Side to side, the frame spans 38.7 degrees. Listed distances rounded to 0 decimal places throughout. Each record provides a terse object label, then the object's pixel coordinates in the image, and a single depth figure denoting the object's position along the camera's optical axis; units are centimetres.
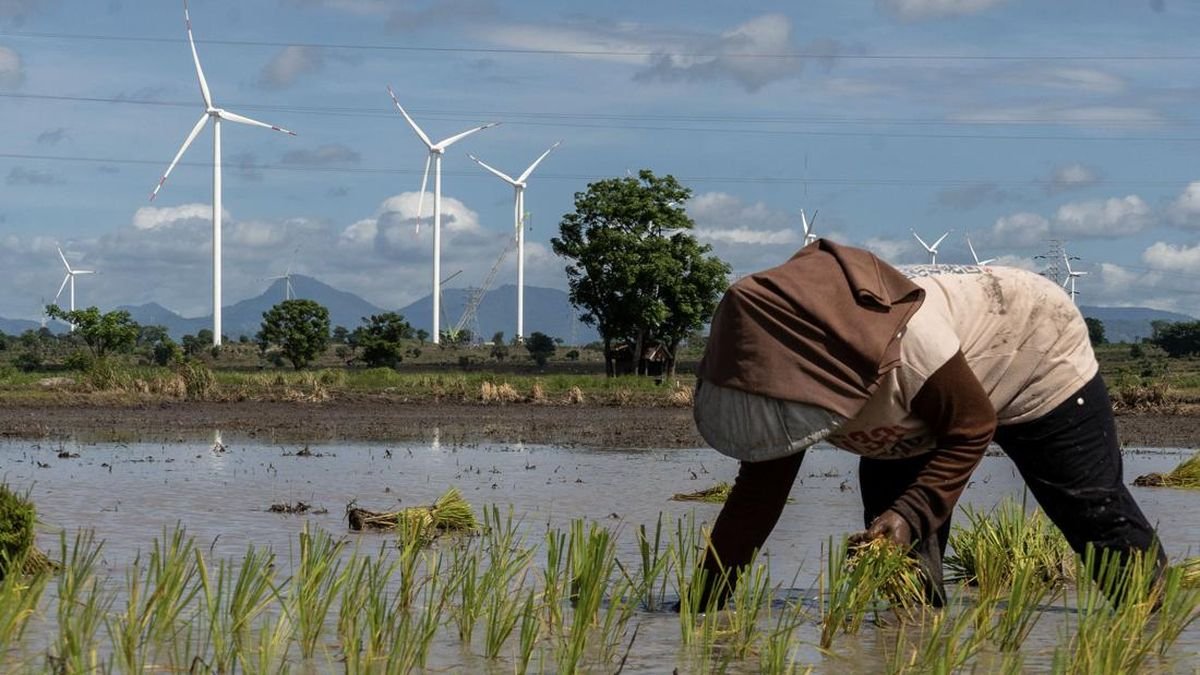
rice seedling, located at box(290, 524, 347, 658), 577
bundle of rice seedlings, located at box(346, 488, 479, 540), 1061
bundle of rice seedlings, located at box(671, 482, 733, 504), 1371
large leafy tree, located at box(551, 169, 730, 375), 7244
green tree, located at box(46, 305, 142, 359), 5962
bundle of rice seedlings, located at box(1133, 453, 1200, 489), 1606
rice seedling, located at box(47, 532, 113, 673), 450
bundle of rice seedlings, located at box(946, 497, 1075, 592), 776
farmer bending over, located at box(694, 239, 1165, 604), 548
